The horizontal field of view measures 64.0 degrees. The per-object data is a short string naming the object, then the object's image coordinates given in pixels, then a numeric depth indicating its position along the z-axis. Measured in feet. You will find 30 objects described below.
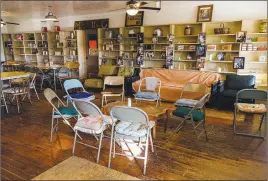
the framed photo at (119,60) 22.71
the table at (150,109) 10.07
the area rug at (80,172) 6.53
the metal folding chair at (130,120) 7.32
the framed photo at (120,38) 22.03
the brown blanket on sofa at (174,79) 17.51
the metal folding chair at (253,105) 10.95
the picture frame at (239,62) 16.89
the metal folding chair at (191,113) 9.96
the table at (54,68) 24.00
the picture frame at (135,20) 21.31
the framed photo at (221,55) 18.19
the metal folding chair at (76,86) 13.32
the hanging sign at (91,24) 23.58
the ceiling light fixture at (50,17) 18.16
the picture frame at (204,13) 17.89
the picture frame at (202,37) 17.86
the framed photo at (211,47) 18.10
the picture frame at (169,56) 19.50
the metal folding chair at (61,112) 10.07
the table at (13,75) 15.47
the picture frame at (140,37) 20.84
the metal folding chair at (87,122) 8.21
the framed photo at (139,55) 21.17
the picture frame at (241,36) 16.37
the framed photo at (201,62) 18.39
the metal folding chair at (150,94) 14.06
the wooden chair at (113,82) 15.62
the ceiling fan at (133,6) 12.36
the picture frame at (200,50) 18.11
